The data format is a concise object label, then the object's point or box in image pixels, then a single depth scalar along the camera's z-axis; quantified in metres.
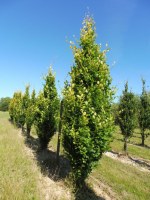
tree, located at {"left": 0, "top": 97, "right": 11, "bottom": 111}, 76.92
